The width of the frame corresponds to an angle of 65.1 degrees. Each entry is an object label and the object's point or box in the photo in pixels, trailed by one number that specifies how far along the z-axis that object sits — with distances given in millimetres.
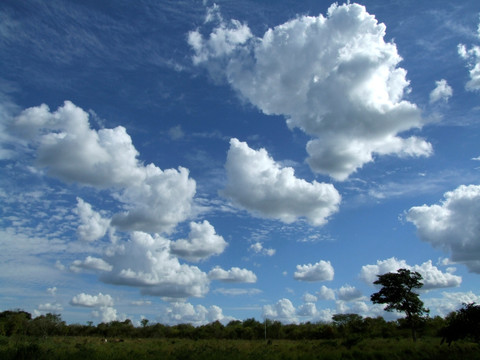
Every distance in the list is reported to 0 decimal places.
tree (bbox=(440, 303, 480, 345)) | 22609
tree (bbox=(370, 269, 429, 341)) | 52812
